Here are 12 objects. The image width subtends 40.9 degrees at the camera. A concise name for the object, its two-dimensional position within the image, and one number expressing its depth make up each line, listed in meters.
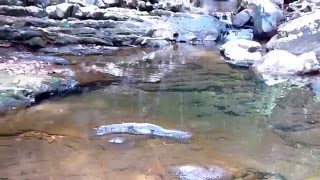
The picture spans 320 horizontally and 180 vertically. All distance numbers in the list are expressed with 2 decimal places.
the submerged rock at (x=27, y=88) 5.19
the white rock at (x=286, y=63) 7.93
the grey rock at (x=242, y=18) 15.25
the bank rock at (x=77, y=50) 9.32
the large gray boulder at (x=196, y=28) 12.76
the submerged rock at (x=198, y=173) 3.35
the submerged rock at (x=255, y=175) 3.38
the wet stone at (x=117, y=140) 4.09
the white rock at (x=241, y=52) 9.22
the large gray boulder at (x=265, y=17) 12.89
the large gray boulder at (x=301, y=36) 9.59
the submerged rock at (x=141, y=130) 4.33
